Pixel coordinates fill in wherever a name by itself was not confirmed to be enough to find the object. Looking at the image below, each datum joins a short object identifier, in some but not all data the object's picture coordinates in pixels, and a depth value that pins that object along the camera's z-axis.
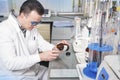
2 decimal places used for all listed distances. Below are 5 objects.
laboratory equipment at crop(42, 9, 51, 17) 3.28
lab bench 1.34
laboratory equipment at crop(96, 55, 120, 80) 0.87
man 1.55
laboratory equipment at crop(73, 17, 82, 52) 1.93
